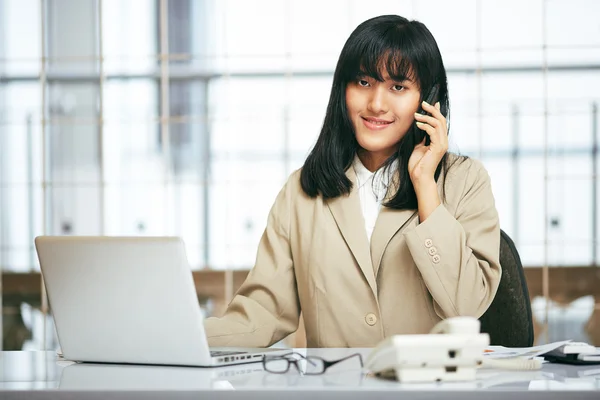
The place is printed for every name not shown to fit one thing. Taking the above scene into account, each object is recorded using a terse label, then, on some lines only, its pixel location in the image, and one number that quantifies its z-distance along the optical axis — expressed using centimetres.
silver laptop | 198
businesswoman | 245
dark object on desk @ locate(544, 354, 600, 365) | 210
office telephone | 188
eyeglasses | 201
